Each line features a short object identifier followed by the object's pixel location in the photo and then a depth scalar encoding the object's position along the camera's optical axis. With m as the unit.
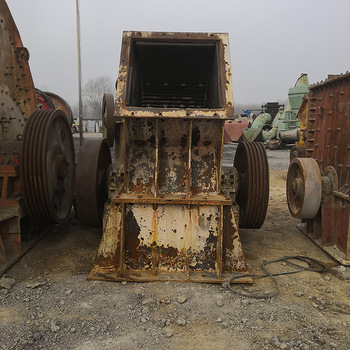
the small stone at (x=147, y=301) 2.46
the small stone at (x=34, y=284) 2.67
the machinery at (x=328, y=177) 3.40
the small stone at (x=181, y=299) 2.48
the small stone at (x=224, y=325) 2.21
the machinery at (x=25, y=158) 3.07
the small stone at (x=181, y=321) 2.22
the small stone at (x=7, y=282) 2.64
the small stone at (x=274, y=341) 2.03
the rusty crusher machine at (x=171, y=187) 2.91
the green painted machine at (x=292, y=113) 15.92
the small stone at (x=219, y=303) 2.45
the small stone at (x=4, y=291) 2.56
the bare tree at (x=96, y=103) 52.09
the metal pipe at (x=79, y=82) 6.73
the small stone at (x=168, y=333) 2.10
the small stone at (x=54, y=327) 2.12
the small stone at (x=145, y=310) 2.35
